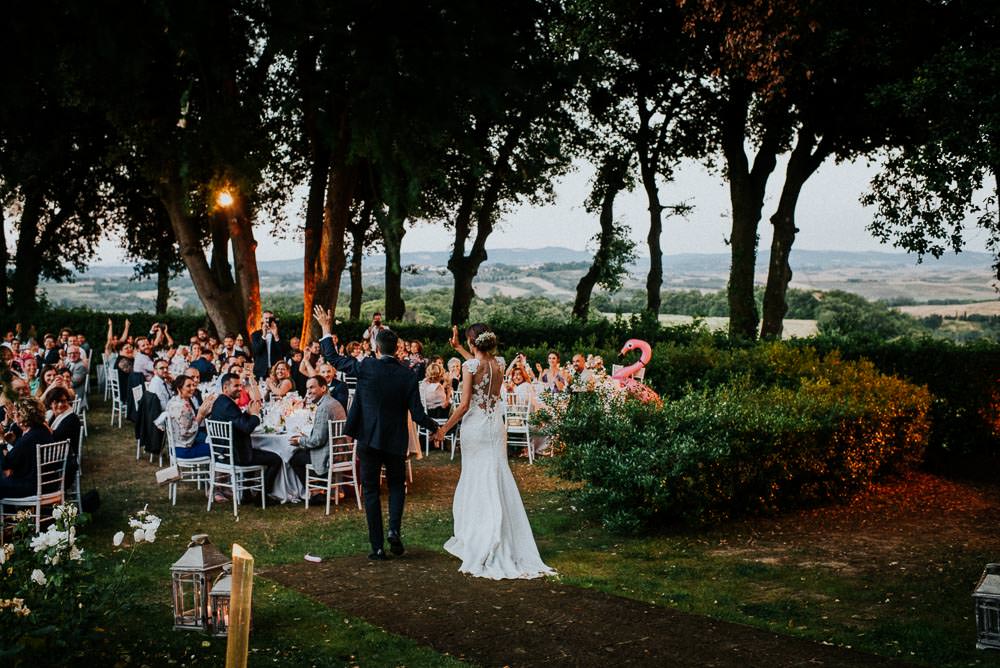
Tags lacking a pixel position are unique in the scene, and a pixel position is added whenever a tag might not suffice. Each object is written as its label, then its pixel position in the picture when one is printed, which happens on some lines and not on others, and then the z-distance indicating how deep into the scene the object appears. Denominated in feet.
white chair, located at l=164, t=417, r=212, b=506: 34.73
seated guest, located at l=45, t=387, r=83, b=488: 29.68
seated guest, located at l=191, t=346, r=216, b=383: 48.03
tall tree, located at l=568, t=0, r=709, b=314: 64.03
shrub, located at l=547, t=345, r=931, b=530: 28.53
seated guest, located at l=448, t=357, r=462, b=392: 48.97
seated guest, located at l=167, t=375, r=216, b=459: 35.19
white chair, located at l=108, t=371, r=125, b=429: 53.42
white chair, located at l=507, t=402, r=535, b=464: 43.98
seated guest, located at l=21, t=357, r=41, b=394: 42.63
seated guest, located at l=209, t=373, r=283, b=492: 32.99
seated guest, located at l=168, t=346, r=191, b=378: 50.14
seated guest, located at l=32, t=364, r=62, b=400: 40.96
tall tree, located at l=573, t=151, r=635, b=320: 92.43
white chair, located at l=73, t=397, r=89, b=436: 46.72
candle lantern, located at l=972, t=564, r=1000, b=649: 18.24
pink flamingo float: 40.79
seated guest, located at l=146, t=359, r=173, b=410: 42.14
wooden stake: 11.07
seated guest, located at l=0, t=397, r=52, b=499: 28.02
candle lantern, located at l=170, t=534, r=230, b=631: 18.99
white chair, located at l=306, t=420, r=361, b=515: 33.45
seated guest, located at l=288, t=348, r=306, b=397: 54.06
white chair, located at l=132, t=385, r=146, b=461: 46.66
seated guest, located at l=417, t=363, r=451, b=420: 45.98
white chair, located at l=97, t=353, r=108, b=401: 68.28
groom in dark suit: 25.34
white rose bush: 13.65
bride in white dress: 24.90
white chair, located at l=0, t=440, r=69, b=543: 27.94
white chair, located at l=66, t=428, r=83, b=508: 29.99
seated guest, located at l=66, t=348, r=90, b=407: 51.26
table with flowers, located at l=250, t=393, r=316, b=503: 34.58
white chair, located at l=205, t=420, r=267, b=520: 32.83
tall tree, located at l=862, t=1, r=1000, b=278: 45.29
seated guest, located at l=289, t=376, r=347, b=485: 33.60
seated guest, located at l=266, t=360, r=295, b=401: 40.06
